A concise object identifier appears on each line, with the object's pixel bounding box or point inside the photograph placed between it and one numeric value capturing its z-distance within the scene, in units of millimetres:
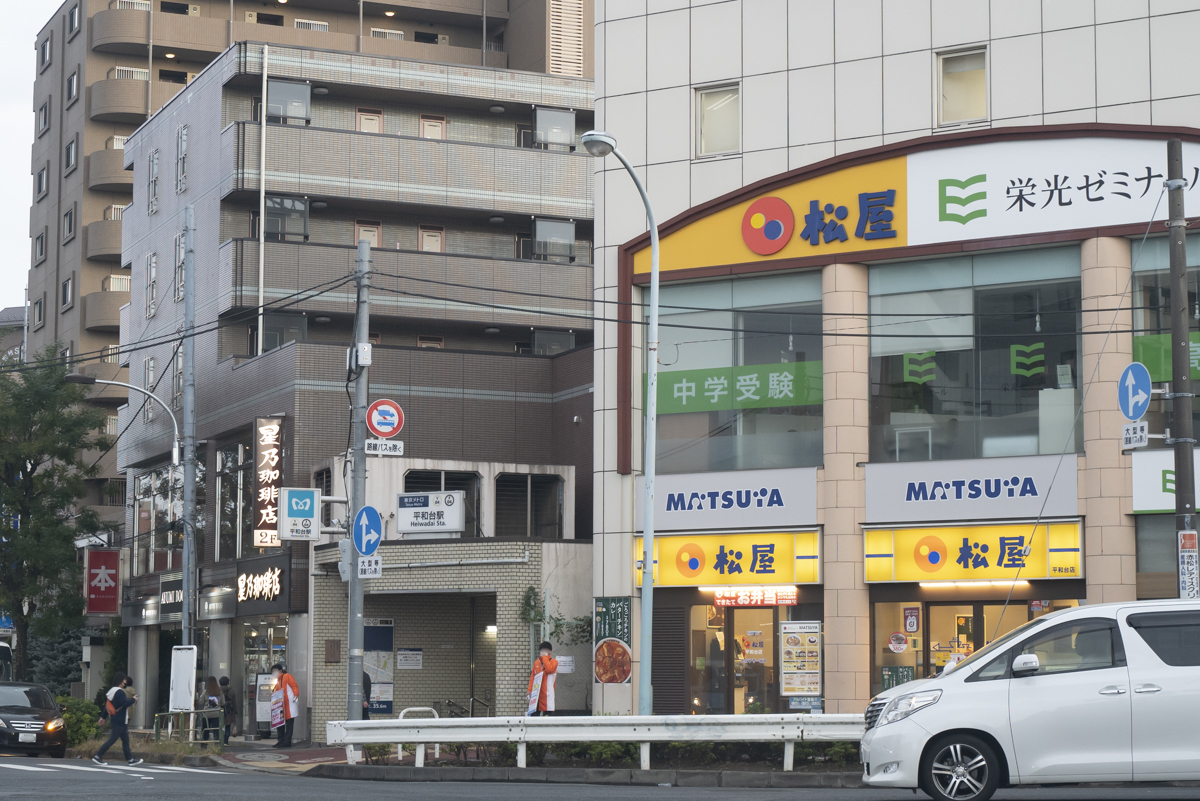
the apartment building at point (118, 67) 59000
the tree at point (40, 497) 44375
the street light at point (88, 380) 36781
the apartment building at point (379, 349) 32812
